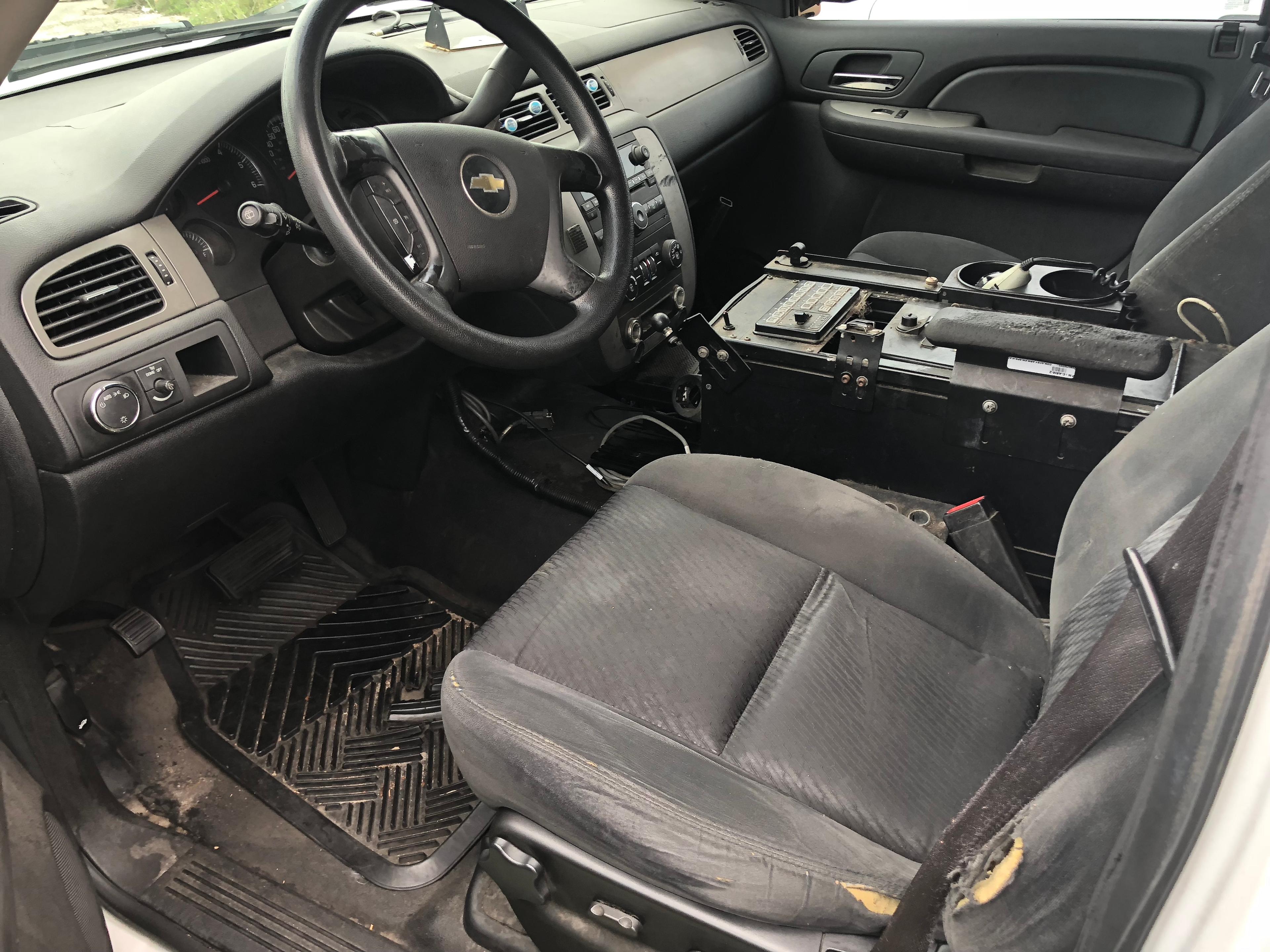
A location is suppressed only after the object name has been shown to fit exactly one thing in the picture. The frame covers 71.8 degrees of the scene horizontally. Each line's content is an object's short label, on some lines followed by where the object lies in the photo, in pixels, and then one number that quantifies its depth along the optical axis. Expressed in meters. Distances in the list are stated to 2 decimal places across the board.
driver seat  0.71
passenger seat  1.18
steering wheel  1.01
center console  1.21
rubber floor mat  1.38
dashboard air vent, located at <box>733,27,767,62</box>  2.47
